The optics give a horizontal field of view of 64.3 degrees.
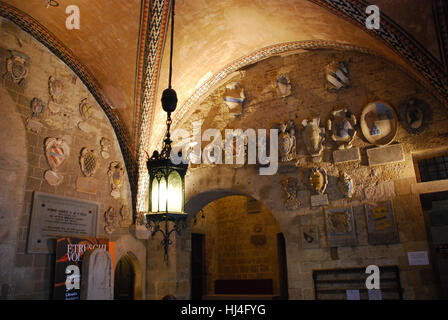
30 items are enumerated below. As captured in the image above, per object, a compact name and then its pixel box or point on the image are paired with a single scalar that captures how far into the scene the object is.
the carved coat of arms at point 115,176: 5.65
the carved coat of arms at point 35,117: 4.56
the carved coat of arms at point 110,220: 5.41
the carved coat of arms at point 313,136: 5.15
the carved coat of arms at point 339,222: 4.76
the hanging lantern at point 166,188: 3.17
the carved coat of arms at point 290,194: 5.22
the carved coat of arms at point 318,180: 5.04
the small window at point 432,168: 4.66
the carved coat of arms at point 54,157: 4.69
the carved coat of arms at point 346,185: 4.84
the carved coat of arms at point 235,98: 6.00
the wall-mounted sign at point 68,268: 4.36
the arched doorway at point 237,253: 8.15
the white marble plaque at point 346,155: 4.89
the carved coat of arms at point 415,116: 4.52
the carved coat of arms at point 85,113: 5.32
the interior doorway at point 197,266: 8.34
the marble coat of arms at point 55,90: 4.93
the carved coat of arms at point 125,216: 5.70
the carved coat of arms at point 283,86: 5.62
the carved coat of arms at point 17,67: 4.44
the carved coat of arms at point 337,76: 5.18
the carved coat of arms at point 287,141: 5.37
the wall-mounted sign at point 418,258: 4.23
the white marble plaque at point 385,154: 4.63
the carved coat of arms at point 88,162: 5.19
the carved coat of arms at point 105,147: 5.60
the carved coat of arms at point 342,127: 4.98
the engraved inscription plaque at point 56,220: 4.39
